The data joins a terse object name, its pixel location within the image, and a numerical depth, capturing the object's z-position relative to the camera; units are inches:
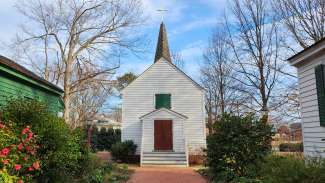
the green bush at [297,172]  184.8
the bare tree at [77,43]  849.5
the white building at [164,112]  730.2
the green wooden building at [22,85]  335.6
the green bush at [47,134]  283.6
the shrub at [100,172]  374.3
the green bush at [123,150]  709.3
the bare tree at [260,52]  698.2
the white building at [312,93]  306.0
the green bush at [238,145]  387.9
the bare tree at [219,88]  911.9
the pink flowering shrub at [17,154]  208.2
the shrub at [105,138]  1175.6
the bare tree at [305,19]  602.2
